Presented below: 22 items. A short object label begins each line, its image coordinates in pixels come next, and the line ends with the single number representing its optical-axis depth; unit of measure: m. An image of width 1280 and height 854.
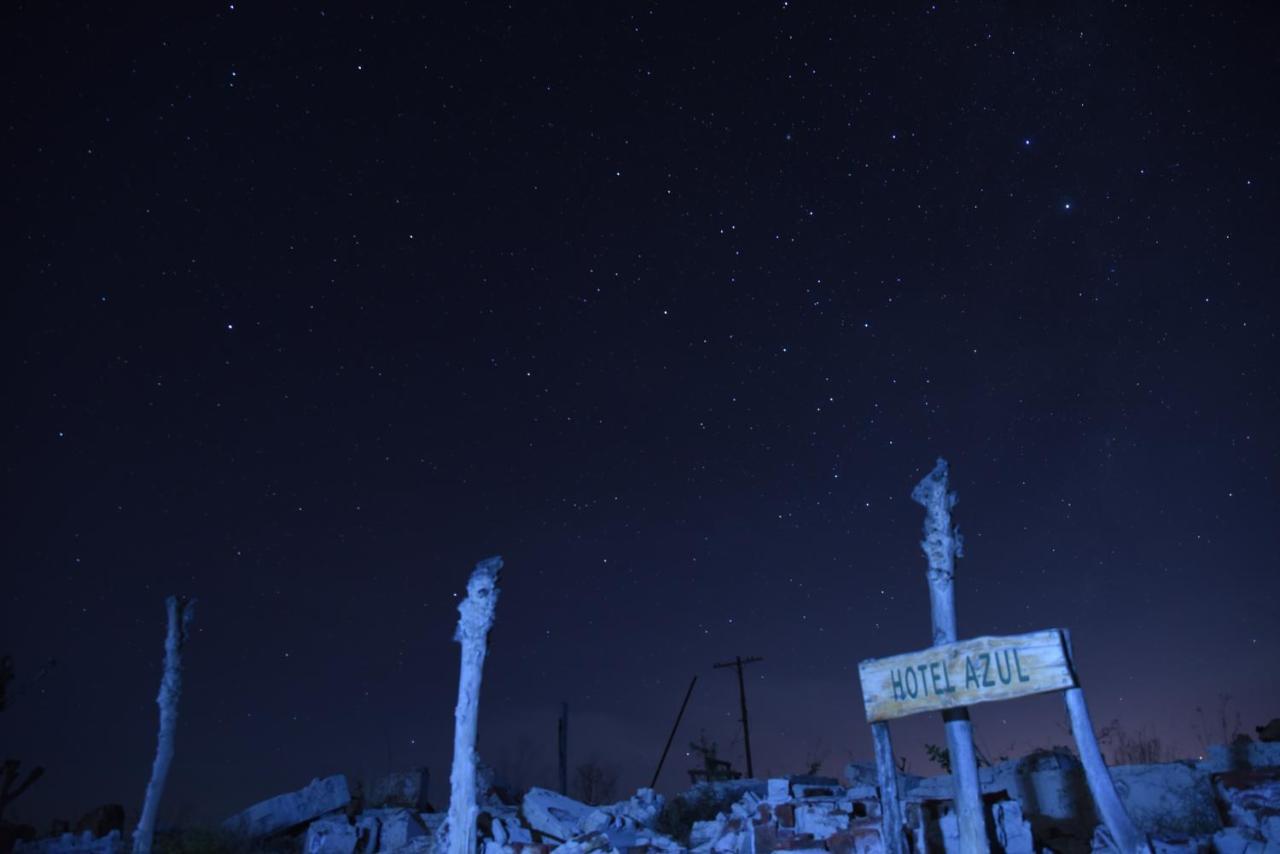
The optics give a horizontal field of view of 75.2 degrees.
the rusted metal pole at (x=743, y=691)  35.29
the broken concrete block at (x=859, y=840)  11.15
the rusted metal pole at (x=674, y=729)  29.52
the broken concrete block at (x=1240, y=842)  9.29
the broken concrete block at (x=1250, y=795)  9.71
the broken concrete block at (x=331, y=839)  16.77
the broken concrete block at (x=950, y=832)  11.02
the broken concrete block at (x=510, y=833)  15.19
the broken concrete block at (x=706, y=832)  13.78
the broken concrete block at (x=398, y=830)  16.91
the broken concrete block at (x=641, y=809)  16.78
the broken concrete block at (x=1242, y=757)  11.70
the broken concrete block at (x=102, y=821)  19.30
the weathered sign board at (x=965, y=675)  7.36
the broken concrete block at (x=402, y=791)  19.92
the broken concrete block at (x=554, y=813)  16.45
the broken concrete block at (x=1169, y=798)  11.77
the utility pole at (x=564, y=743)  30.96
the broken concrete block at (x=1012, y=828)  10.96
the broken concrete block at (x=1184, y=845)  9.15
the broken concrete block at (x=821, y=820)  11.84
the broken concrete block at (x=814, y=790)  15.34
